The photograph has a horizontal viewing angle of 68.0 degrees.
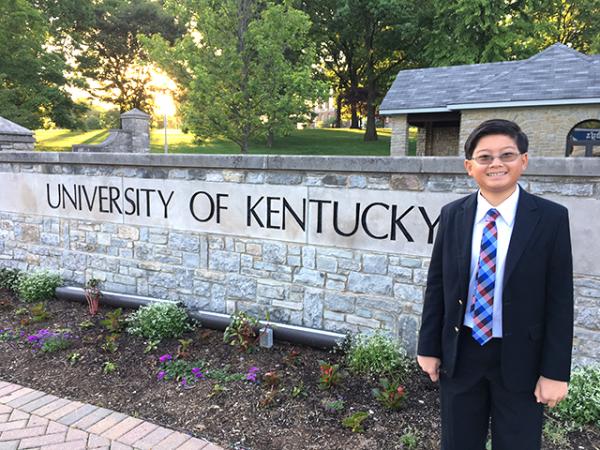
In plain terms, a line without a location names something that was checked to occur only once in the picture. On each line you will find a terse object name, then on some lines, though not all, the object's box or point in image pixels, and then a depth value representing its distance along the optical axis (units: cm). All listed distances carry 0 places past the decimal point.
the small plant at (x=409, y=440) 274
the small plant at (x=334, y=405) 313
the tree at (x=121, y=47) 2867
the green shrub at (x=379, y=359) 364
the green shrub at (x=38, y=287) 532
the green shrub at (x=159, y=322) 432
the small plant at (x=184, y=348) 395
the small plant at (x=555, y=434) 278
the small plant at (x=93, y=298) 493
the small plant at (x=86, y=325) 455
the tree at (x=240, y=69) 1349
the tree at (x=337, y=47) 2727
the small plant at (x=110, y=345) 402
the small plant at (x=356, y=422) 288
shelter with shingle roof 1373
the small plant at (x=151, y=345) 404
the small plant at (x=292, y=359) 381
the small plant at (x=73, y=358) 385
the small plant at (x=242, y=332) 407
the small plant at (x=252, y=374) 353
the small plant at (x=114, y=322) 439
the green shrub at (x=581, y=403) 298
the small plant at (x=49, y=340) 407
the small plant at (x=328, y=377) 340
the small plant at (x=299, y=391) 331
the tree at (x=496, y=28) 2075
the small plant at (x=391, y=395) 310
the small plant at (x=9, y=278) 577
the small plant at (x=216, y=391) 333
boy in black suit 174
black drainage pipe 409
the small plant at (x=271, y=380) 337
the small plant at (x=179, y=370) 359
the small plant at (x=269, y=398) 318
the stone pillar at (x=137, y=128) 1708
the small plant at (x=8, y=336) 431
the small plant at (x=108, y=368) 370
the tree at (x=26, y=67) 1530
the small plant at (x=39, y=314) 470
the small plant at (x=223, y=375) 355
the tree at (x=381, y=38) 2475
